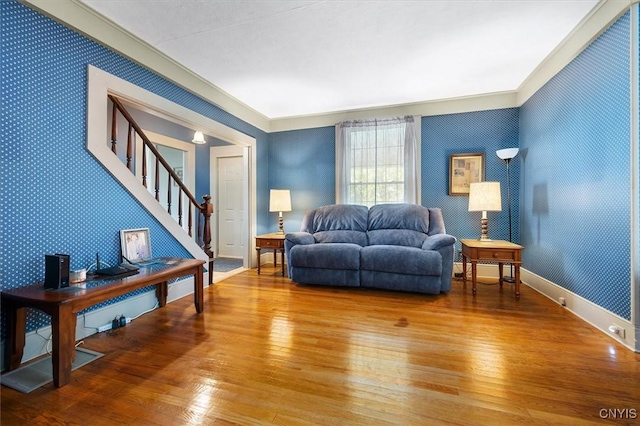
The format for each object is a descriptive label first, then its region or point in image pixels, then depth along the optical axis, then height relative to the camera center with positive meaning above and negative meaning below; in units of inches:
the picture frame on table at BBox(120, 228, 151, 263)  92.8 -11.1
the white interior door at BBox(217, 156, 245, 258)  209.9 +4.6
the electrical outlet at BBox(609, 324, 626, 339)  75.9 -33.9
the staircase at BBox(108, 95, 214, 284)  97.6 +6.8
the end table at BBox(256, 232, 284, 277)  155.9 -17.3
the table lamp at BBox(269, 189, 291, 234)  168.6 +7.3
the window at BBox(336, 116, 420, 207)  161.8 +31.7
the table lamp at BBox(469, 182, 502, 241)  127.5 +7.0
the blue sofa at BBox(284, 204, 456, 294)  120.5 -17.4
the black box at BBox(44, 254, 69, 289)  65.7 -14.0
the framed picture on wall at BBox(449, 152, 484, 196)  153.1 +23.3
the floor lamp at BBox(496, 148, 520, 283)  134.6 +27.5
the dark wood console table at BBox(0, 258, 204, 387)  58.2 -21.1
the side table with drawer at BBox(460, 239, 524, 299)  113.7 -18.1
